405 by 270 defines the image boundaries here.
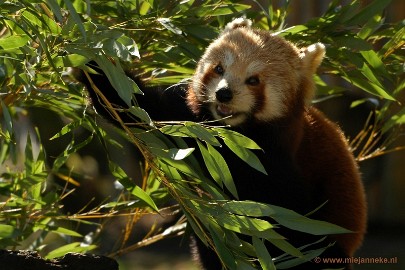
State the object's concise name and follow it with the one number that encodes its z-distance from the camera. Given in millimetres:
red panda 6191
